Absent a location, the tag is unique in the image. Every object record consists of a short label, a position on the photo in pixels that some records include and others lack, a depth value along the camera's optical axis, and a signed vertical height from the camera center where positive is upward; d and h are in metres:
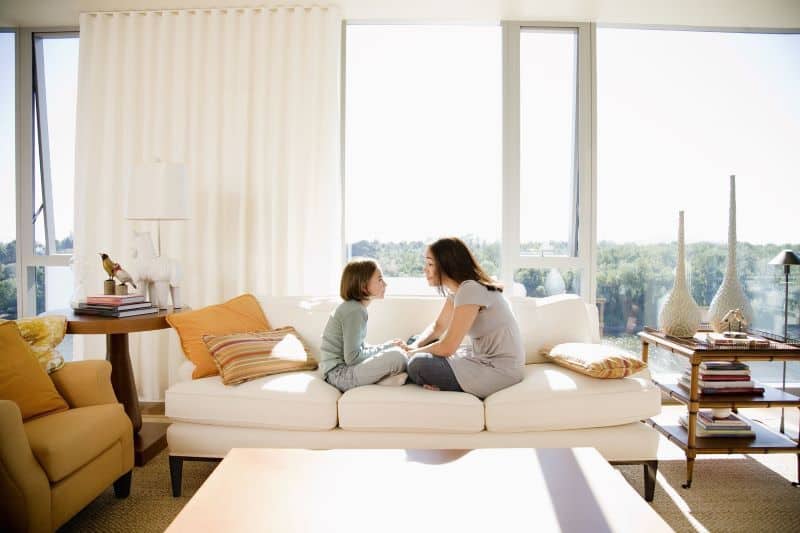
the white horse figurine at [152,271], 3.16 -0.11
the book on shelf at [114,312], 2.92 -0.32
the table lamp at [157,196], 3.12 +0.32
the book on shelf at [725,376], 2.68 -0.61
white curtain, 3.83 +0.78
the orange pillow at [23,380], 2.11 -0.50
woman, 2.54 -0.41
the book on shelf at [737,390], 2.67 -0.68
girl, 2.59 -0.44
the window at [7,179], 4.12 +0.56
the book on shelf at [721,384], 2.67 -0.65
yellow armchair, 1.79 -0.73
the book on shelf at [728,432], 2.67 -0.89
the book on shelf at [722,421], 2.68 -0.84
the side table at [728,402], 2.55 -0.71
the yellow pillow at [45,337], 2.41 -0.38
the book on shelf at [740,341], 2.58 -0.43
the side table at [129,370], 2.81 -0.64
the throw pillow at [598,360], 2.46 -0.51
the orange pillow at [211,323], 2.73 -0.37
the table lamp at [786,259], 3.14 -0.05
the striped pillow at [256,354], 2.58 -0.50
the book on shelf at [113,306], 2.93 -0.29
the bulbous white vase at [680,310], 2.86 -0.31
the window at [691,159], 4.04 +0.67
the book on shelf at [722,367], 2.70 -0.57
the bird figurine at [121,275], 3.15 -0.13
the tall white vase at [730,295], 2.85 -0.23
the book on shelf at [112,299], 2.95 -0.25
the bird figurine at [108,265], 3.11 -0.07
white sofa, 2.43 -0.74
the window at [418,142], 4.05 +0.80
